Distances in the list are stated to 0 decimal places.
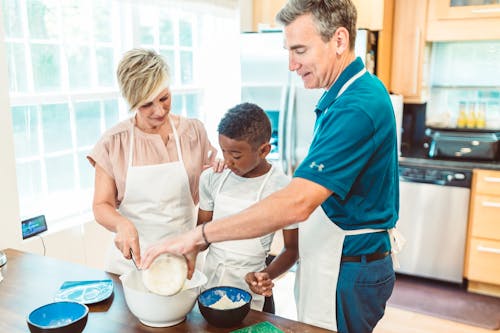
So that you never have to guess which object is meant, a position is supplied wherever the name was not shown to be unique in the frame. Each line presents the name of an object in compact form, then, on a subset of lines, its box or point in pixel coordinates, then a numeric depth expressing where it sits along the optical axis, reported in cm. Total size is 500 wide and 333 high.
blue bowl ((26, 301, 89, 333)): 112
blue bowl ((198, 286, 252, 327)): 123
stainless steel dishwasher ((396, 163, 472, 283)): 327
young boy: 153
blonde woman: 160
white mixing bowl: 121
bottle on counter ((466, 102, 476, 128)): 364
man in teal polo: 121
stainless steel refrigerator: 344
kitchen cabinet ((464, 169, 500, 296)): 316
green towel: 123
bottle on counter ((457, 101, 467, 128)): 368
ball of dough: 121
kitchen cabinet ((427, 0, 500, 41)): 321
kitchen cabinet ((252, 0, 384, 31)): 334
